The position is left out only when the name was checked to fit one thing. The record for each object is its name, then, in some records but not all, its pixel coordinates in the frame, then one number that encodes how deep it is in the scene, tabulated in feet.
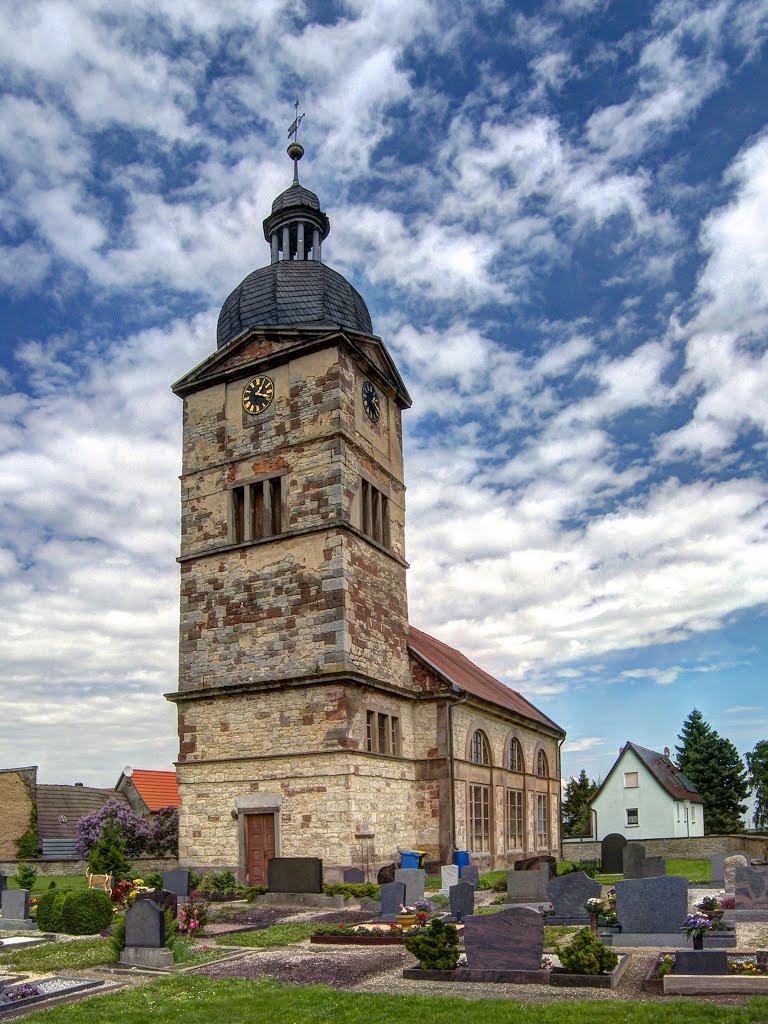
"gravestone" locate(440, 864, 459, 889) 76.79
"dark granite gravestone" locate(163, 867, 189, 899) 73.82
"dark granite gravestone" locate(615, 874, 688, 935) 50.49
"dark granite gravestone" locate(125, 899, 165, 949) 46.96
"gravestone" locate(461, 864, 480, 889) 79.98
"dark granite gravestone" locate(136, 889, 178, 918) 54.70
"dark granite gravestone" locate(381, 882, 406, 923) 61.11
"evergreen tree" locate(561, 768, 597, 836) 214.69
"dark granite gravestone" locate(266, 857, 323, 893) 73.26
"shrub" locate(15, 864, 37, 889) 89.10
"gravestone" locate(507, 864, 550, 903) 70.95
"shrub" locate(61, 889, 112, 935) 59.98
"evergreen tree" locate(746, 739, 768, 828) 248.52
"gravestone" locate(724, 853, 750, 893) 72.95
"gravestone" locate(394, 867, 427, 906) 66.33
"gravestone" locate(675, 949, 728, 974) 37.96
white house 180.45
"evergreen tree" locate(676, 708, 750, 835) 198.29
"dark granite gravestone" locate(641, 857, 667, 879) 78.54
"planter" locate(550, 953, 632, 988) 38.44
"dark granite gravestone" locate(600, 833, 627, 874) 99.30
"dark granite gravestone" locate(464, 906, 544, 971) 41.06
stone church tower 86.48
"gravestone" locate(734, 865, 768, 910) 61.57
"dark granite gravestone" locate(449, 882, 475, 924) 58.80
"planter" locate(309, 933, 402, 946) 52.65
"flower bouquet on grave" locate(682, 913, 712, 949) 43.93
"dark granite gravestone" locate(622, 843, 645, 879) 79.36
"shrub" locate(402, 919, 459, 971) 41.93
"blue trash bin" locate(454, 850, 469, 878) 92.12
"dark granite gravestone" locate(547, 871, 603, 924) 59.06
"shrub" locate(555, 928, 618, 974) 39.14
